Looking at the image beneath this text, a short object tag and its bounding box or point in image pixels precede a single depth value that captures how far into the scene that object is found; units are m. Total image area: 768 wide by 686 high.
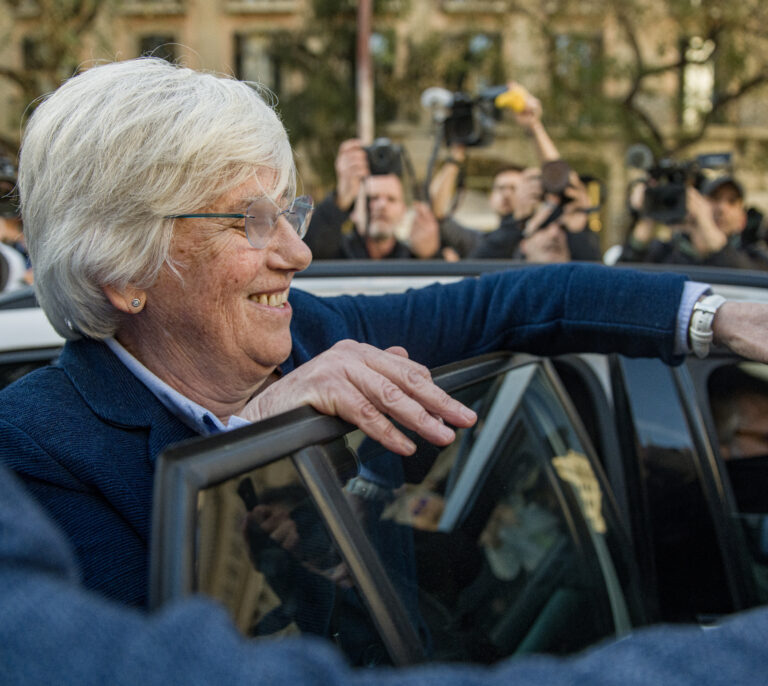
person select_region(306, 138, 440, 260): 3.89
